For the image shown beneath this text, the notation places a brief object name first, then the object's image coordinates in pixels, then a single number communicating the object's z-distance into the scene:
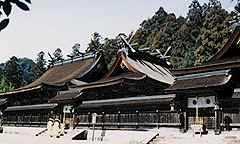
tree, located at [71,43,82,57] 123.69
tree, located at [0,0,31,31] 3.28
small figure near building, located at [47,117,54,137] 25.24
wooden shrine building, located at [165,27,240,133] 18.48
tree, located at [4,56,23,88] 84.20
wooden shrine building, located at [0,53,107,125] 33.03
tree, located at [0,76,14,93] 70.29
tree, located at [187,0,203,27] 86.05
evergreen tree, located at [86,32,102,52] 91.77
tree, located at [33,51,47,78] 95.81
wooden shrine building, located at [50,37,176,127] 23.36
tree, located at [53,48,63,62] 116.54
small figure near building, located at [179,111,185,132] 20.29
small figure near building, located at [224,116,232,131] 18.12
